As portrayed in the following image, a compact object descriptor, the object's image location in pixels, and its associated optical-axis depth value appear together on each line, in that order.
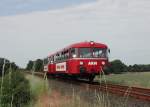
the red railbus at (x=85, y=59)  29.05
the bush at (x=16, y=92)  13.62
